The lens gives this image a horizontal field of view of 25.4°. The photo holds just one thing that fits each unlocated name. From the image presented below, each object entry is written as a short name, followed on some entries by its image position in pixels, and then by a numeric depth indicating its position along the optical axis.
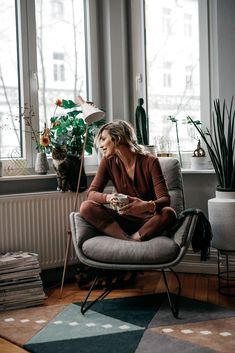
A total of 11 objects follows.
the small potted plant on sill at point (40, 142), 3.82
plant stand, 3.53
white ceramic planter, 3.46
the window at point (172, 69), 4.20
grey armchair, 2.97
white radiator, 3.61
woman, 3.19
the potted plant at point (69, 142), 3.79
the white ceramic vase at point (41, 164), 3.89
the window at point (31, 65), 3.92
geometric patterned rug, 2.54
